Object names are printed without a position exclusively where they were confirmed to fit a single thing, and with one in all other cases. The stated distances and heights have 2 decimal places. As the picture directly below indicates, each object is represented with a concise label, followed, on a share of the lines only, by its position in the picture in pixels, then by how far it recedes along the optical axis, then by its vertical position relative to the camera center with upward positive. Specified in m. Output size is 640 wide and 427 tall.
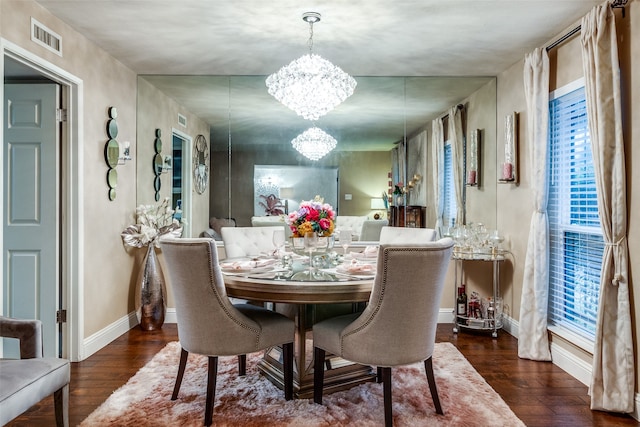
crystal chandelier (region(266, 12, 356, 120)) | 3.27 +0.93
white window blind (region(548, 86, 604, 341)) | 3.12 -0.08
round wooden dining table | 2.32 -0.47
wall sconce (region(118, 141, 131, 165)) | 4.05 +0.53
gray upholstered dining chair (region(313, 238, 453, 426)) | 2.17 -0.51
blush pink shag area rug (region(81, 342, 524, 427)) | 2.43 -1.12
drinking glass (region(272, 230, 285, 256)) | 3.00 -0.18
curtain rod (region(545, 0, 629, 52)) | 2.64 +1.22
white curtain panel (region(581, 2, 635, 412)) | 2.58 -0.11
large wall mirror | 4.55 +0.86
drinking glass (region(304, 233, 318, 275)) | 2.66 -0.18
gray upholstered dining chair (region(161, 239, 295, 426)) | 2.36 -0.55
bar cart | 4.05 -0.94
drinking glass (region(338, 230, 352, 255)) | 3.00 -0.17
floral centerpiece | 2.67 -0.06
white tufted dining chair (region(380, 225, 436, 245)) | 3.47 -0.20
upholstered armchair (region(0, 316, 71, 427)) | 1.79 -0.69
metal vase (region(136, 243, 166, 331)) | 4.20 -0.79
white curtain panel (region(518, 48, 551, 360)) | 3.46 -0.20
